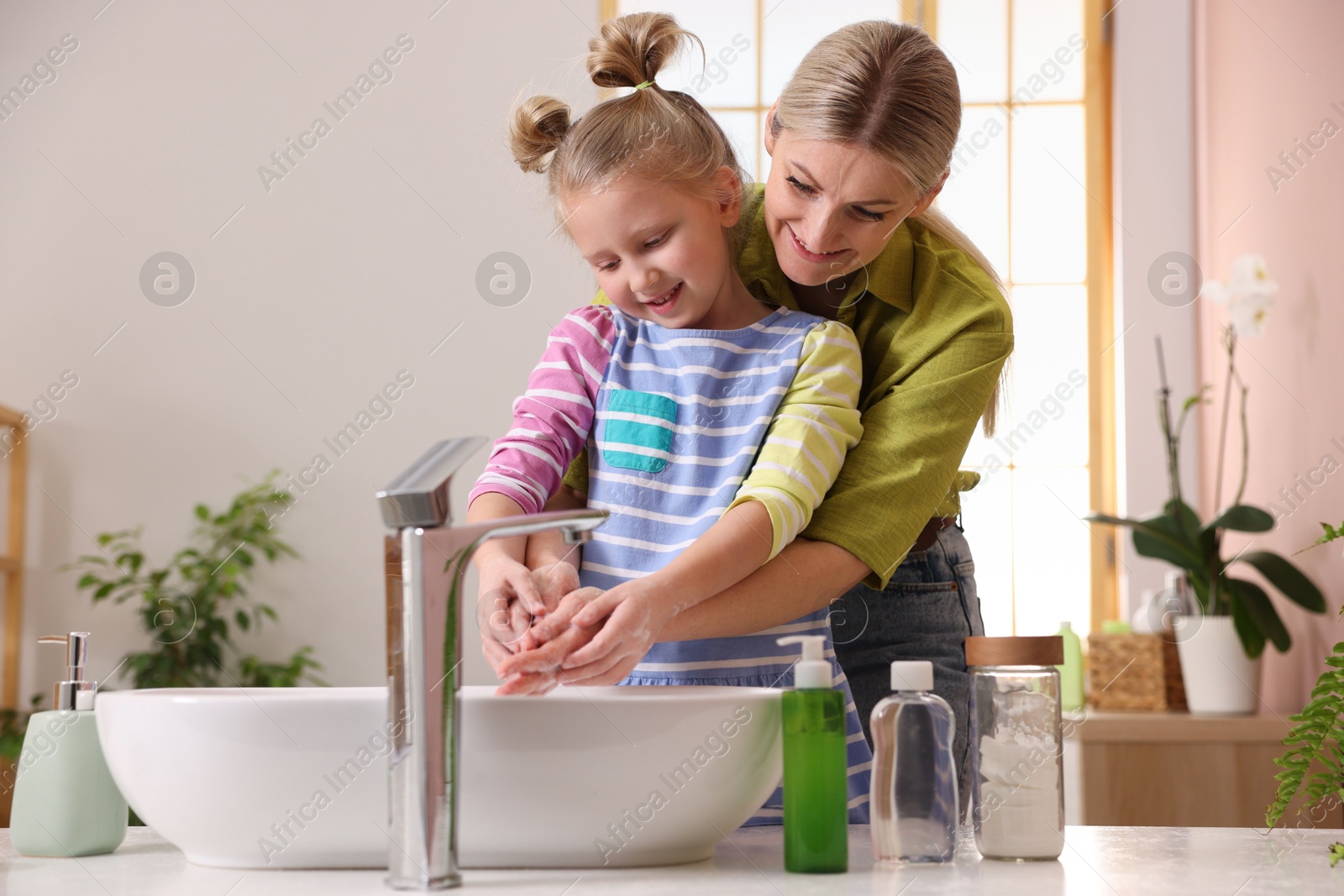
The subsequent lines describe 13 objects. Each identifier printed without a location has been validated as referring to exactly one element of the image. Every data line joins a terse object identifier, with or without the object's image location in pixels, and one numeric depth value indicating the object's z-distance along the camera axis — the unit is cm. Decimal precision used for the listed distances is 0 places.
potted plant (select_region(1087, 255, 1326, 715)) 470
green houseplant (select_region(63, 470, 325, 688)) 519
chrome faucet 181
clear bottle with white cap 190
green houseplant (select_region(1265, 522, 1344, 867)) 193
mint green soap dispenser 195
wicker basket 493
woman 215
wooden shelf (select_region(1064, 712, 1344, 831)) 444
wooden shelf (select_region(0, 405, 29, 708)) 541
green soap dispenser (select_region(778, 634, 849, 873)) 187
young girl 214
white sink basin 187
